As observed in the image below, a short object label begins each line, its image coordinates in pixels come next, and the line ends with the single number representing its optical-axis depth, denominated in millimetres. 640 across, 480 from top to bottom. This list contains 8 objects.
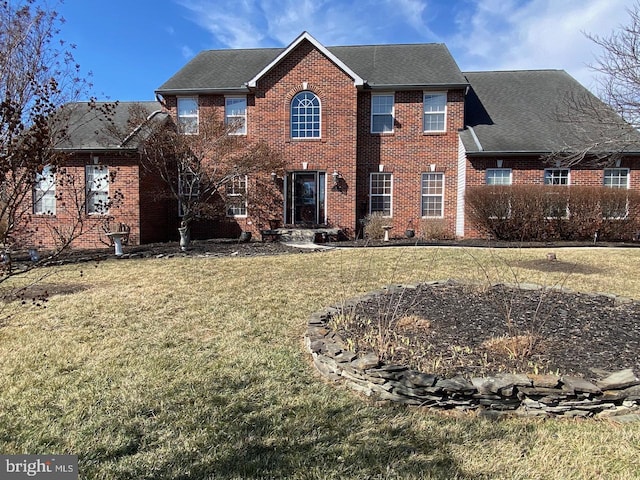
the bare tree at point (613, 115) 8398
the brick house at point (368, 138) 15461
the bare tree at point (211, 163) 12578
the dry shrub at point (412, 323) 4788
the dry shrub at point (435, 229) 15414
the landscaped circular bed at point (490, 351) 3221
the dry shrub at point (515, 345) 3875
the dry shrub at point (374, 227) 15422
